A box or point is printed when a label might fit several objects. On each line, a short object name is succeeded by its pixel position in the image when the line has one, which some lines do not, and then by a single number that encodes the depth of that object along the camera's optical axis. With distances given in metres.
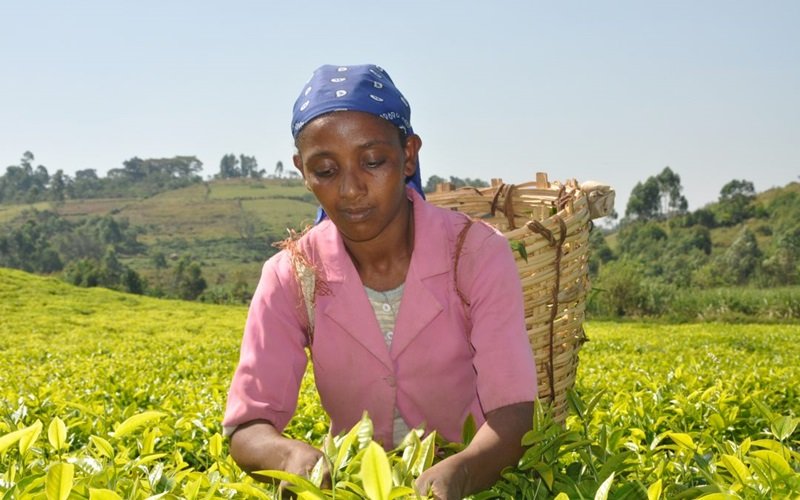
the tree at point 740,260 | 59.06
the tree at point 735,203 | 84.19
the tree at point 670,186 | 100.69
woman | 1.98
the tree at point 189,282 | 63.20
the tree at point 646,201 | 100.38
